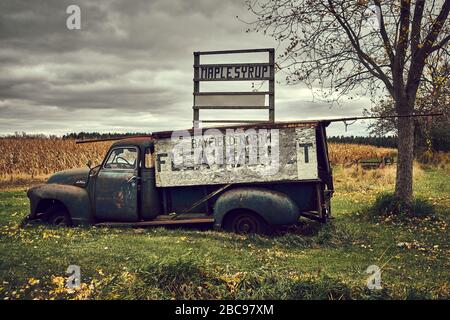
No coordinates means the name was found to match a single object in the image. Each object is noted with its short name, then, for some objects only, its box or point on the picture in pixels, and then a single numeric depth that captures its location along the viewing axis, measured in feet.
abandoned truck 26.35
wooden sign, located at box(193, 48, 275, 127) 32.14
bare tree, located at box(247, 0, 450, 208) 34.01
